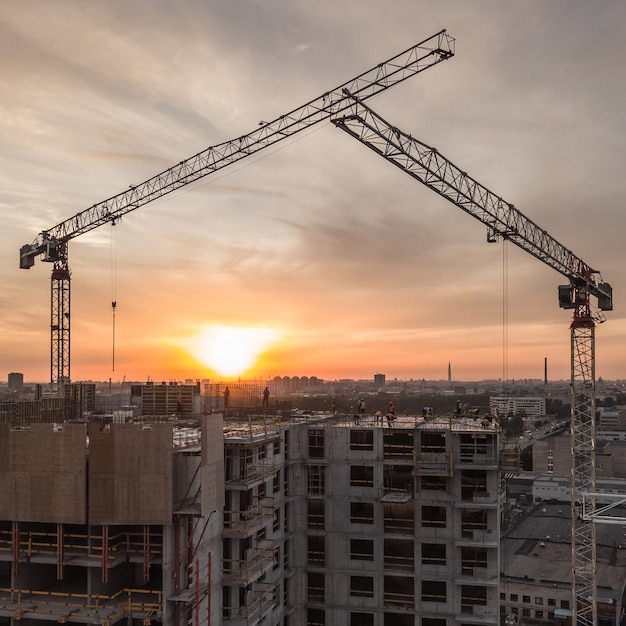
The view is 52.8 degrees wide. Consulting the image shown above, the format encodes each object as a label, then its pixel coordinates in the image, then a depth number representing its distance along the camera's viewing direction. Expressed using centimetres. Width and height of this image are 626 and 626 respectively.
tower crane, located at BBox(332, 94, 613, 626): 5747
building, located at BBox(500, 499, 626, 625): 7806
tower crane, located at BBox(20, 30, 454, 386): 7994
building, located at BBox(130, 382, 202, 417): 7369
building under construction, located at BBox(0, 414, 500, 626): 2858
